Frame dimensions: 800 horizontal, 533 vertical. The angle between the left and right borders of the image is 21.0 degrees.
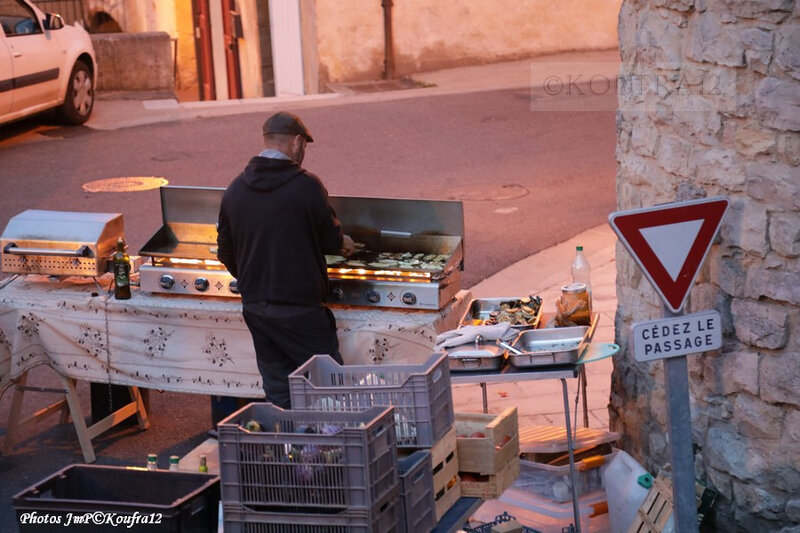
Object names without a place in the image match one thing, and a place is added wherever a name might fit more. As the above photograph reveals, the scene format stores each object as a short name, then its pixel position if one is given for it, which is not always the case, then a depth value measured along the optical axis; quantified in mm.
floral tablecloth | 12146
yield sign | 7396
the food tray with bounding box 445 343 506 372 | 9906
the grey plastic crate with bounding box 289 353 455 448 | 8185
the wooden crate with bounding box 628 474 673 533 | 9067
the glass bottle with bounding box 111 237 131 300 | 12352
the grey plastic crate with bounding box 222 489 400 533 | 7243
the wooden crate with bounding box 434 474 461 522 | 8349
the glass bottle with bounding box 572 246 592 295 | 11520
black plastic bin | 7574
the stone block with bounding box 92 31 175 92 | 33281
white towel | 10240
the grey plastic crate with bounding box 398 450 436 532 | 7702
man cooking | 10617
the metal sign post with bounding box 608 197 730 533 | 7382
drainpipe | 32797
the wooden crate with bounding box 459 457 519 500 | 8718
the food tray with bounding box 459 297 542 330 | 11300
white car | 25729
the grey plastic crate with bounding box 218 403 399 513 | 7200
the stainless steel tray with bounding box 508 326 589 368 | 10141
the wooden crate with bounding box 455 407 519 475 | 8690
